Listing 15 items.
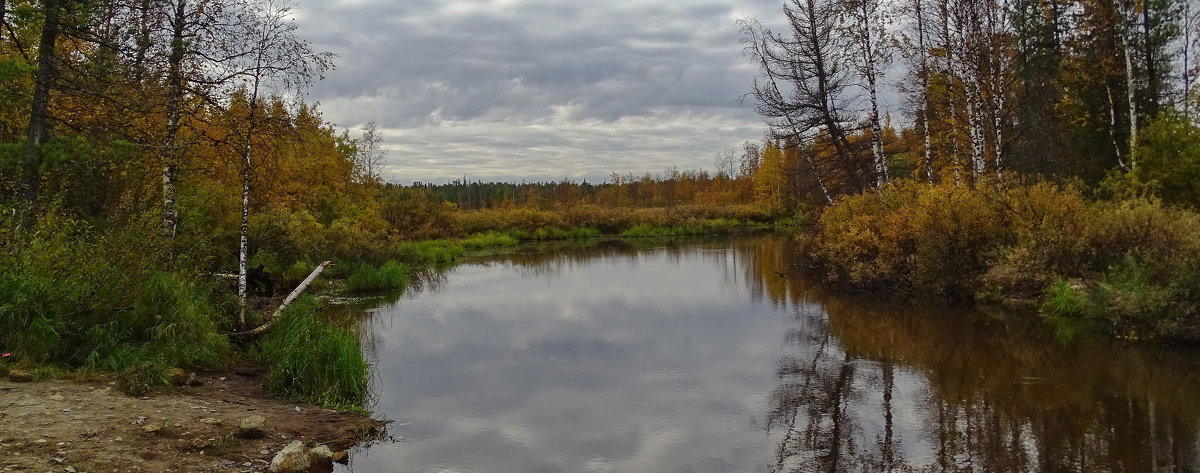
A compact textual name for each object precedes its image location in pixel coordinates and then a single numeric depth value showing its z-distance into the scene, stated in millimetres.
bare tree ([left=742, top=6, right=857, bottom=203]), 22406
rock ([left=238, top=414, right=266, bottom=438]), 6973
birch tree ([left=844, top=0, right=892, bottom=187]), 21250
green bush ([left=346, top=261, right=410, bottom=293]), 21484
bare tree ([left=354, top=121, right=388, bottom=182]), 34438
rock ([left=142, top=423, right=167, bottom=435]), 6562
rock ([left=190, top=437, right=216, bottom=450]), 6488
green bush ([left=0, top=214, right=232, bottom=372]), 8211
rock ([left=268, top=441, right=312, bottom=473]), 6504
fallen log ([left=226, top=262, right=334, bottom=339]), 10539
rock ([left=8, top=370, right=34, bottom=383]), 7449
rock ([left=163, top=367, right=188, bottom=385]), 8258
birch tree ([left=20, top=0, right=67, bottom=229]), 9281
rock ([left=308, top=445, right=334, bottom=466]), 6945
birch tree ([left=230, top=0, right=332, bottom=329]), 11086
